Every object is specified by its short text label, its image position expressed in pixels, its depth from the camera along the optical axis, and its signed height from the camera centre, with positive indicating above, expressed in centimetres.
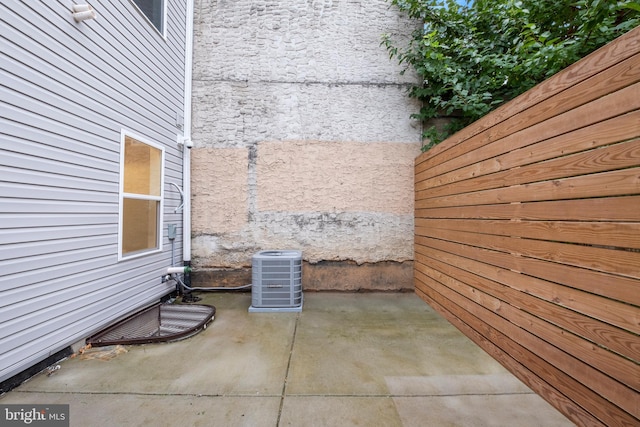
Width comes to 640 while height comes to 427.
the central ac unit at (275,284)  341 -87
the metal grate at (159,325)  254 -120
